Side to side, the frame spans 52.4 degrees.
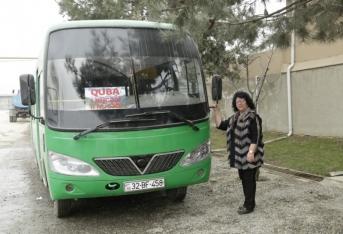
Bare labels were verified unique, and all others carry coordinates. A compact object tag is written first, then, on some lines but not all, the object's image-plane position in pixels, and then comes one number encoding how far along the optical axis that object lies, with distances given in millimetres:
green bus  3861
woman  4234
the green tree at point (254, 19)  4344
